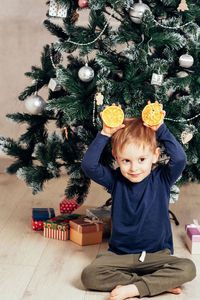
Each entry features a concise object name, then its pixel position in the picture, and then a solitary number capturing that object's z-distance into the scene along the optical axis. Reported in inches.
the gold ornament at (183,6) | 102.0
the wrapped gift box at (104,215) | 84.5
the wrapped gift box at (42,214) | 86.2
